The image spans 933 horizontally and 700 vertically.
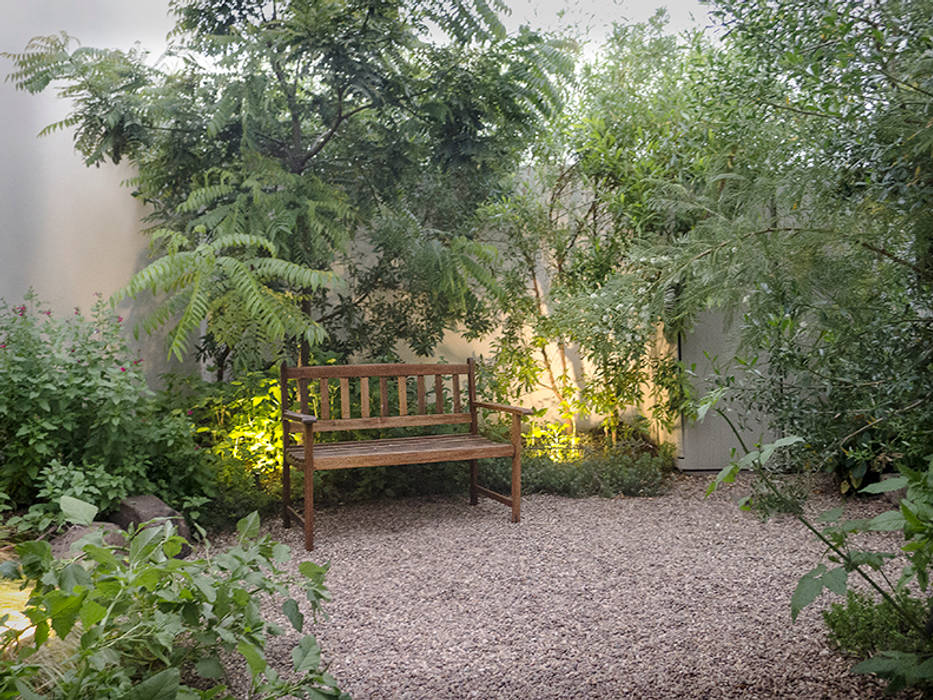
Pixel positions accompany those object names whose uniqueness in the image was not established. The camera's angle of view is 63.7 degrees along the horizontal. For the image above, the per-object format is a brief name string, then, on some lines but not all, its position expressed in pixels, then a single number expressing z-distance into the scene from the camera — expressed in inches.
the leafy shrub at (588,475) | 174.9
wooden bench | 138.3
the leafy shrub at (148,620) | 55.1
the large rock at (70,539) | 106.6
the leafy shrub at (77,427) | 119.7
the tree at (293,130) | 140.5
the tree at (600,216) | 169.2
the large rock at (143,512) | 122.0
